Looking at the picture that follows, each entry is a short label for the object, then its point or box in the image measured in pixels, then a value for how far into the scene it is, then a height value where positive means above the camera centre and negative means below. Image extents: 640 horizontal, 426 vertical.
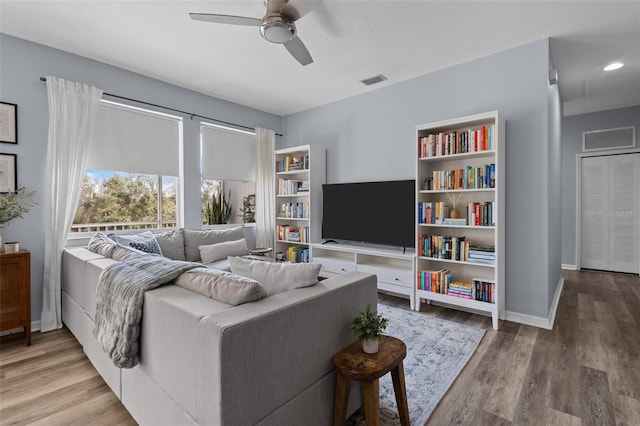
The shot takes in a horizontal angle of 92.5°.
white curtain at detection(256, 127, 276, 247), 4.79 +0.34
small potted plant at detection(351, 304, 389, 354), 1.42 -0.54
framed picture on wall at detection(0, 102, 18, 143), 2.70 +0.81
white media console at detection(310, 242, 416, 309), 3.42 -0.64
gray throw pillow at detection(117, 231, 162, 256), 3.06 -0.29
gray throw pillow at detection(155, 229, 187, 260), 3.40 -0.34
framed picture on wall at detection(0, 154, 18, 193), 2.69 +0.36
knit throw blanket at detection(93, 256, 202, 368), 1.41 -0.43
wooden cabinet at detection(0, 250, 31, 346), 2.46 -0.64
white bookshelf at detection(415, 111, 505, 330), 2.90 +0.01
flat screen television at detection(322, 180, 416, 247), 3.60 +0.01
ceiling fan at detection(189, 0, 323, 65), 1.94 +1.29
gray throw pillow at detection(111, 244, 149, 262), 2.06 -0.28
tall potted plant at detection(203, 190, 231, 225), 4.49 +0.05
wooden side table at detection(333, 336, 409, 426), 1.29 -0.68
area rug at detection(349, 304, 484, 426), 1.72 -1.08
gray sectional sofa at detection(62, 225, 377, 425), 1.02 -0.55
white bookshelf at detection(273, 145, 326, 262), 4.52 +0.23
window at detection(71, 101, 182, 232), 3.33 +0.48
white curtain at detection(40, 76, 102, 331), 2.85 +0.45
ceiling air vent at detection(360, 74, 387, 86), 3.68 +1.64
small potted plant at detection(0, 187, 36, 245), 2.51 +0.08
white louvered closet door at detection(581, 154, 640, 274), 4.79 -0.01
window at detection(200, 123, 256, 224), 4.30 +0.58
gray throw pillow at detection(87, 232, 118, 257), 2.31 -0.26
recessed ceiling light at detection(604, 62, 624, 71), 3.35 +1.63
